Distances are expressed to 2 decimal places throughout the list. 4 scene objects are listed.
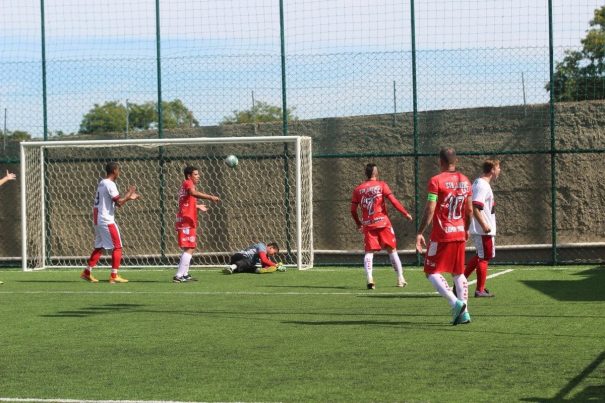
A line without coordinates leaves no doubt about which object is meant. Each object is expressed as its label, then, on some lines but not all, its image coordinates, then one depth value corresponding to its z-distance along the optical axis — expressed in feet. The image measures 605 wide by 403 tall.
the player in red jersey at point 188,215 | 62.54
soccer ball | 70.33
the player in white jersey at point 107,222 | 62.18
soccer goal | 76.02
